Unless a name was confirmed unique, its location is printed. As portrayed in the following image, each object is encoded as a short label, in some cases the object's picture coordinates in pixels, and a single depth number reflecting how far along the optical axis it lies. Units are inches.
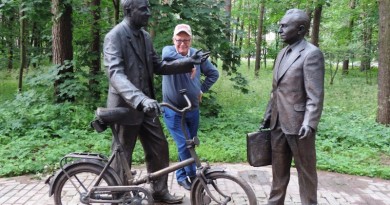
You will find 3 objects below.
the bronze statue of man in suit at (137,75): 143.5
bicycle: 151.8
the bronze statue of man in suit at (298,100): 141.5
